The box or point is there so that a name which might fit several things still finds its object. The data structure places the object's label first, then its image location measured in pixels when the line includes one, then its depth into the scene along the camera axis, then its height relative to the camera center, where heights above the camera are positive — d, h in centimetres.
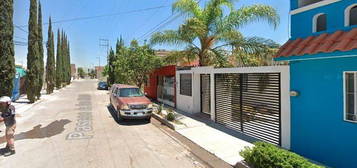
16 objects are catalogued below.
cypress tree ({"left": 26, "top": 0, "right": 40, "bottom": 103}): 1973 +175
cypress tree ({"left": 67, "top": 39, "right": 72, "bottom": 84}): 5784 +704
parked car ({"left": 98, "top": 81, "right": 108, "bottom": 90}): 3959 -107
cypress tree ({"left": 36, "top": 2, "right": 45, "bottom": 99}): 2109 +215
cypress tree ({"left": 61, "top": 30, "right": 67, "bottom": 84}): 4603 +411
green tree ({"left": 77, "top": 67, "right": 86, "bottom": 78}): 14312 +455
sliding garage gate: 740 -87
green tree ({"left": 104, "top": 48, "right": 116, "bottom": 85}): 3891 +169
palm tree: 1170 +267
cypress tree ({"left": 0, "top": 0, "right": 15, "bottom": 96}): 1409 +190
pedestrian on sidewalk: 672 -110
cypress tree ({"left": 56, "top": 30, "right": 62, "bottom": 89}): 3917 +264
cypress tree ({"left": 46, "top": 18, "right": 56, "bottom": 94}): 2934 +228
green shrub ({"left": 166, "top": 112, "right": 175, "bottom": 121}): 1109 -174
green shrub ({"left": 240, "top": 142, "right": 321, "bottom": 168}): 438 -153
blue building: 502 -1
